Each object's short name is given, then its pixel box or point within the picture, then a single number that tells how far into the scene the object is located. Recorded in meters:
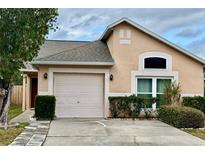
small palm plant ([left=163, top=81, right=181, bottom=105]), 10.61
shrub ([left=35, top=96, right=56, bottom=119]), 10.18
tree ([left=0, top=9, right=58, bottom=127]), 7.82
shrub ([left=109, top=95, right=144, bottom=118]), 10.84
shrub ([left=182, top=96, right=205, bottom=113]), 10.85
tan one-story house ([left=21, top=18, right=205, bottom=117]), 11.02
